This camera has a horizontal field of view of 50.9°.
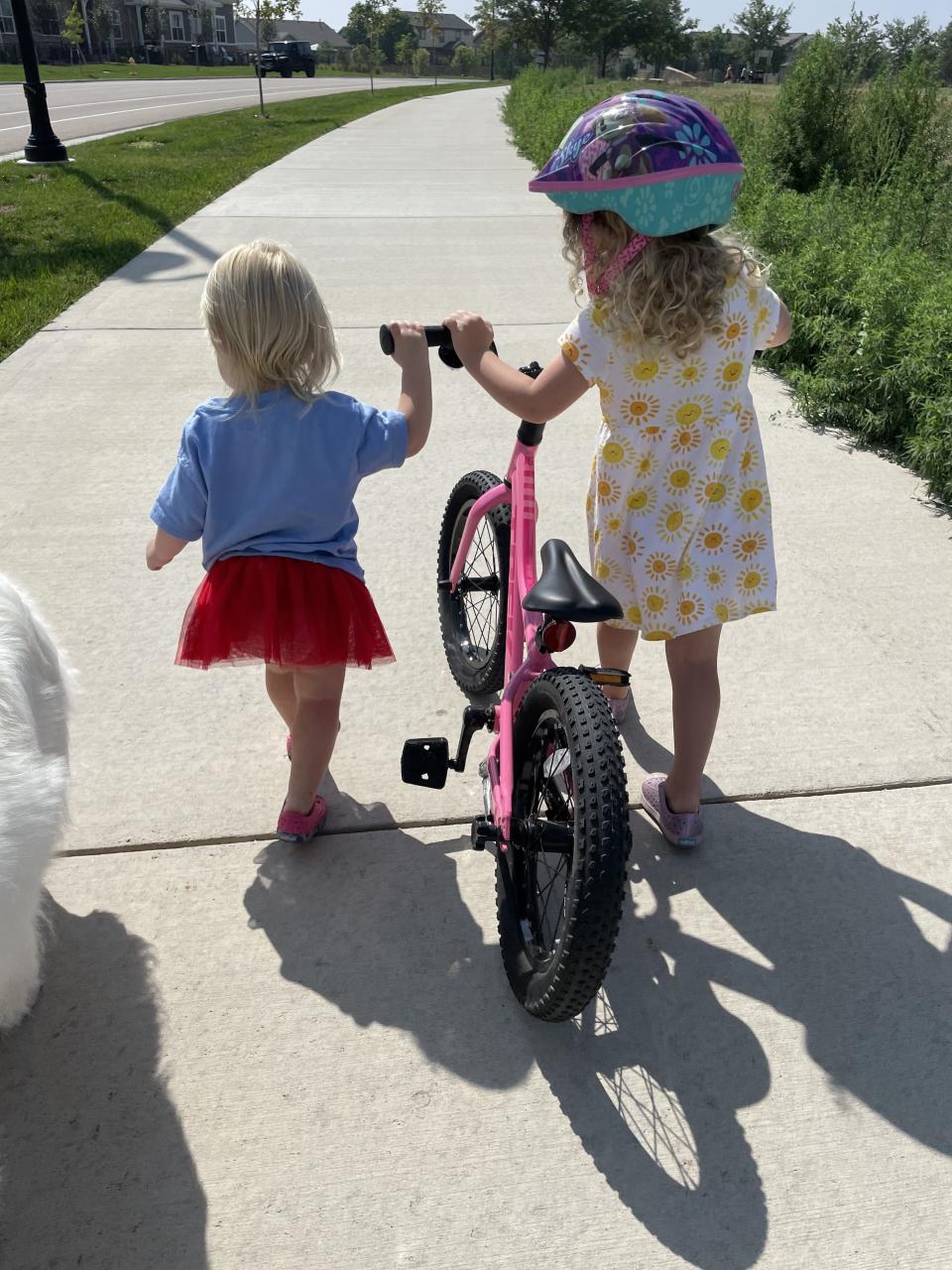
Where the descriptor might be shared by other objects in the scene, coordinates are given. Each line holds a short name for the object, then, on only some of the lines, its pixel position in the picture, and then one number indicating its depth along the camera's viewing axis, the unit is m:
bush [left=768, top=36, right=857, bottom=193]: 9.16
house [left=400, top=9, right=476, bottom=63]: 107.99
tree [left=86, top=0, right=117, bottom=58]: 67.19
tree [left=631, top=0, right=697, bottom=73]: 73.75
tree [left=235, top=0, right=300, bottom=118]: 22.62
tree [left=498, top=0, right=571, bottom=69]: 67.94
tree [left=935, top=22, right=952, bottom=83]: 50.26
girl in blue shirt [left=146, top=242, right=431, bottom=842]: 2.11
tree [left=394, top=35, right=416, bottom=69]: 85.62
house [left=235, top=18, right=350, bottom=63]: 100.31
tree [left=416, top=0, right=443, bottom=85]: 72.13
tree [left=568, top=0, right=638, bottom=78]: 68.50
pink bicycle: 1.84
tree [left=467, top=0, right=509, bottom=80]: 70.56
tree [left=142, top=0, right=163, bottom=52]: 74.25
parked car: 53.92
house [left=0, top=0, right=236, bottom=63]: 63.16
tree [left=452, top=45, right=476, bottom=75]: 94.88
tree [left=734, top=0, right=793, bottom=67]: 89.12
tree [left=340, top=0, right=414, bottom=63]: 101.56
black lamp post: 10.93
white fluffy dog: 1.67
